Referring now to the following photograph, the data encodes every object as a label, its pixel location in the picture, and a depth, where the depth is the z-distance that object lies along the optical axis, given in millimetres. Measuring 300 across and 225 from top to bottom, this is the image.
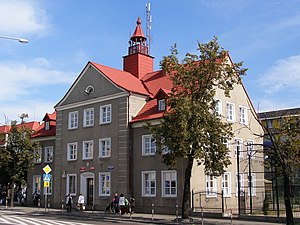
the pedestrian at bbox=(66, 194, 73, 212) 34469
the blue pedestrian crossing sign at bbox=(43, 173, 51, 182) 34188
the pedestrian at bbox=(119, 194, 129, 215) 31812
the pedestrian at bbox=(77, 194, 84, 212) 35281
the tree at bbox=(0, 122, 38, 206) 41438
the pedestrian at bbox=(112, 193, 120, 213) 33250
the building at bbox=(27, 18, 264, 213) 33312
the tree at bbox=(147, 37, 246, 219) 25438
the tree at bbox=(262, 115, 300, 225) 18656
